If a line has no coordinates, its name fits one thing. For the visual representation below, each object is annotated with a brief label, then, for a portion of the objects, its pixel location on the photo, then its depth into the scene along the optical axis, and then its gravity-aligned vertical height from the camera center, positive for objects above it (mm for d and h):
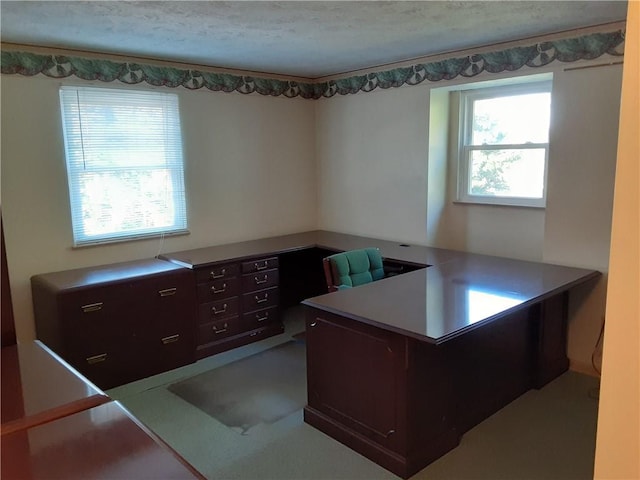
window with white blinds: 3557 +67
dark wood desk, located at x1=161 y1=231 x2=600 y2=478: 2369 -998
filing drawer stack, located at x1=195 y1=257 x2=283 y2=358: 3760 -1054
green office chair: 3270 -674
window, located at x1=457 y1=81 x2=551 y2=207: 3727 +167
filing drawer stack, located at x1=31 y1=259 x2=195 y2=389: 3121 -963
